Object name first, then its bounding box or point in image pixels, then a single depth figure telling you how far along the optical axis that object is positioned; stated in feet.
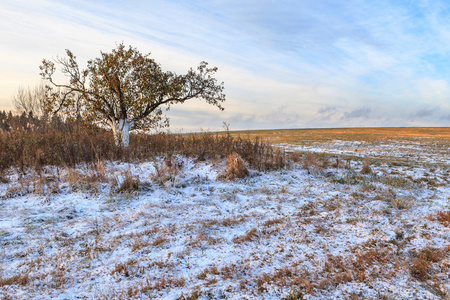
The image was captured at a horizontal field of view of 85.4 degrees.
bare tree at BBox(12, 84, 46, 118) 118.32
